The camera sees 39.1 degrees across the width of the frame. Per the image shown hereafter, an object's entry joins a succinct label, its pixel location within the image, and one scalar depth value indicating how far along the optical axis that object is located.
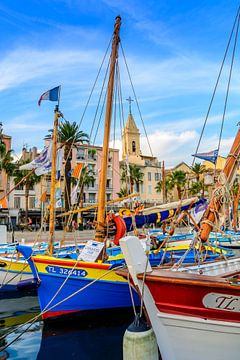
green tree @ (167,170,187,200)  66.12
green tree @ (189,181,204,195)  62.16
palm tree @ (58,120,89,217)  46.59
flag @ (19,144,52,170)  14.88
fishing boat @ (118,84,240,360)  6.27
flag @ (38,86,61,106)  15.18
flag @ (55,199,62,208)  17.32
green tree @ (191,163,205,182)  64.44
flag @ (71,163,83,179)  17.66
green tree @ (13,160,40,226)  55.06
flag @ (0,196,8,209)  20.25
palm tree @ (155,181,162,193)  73.41
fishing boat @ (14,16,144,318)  10.47
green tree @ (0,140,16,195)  53.72
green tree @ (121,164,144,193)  69.27
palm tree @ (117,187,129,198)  64.49
